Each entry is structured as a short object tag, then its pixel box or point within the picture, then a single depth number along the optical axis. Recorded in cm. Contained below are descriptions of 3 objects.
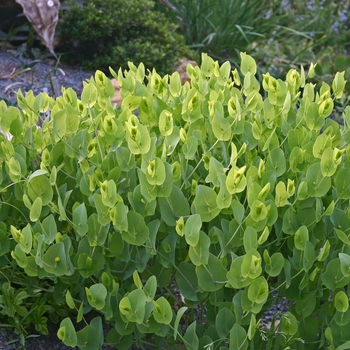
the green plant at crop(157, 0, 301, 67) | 606
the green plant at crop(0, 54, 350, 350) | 176
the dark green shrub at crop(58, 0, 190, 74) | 495
